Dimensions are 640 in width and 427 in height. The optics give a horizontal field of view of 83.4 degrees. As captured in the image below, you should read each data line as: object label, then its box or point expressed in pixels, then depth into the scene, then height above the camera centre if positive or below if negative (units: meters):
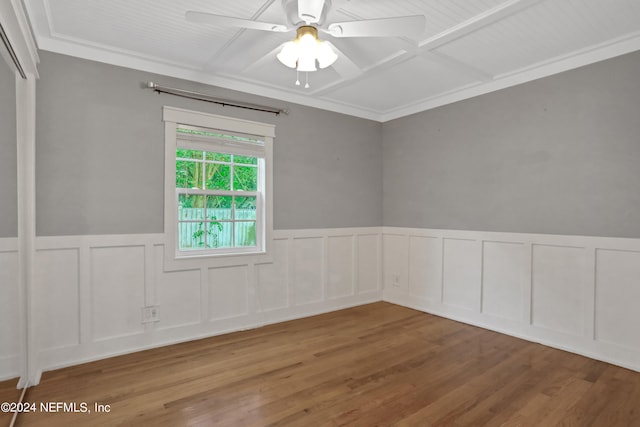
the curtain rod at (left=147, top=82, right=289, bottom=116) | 3.21 +1.06
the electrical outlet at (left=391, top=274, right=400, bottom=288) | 4.71 -0.94
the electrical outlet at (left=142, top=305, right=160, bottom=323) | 3.16 -0.95
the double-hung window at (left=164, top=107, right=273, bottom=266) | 3.33 +0.23
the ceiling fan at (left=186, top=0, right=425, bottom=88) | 1.92 +1.01
